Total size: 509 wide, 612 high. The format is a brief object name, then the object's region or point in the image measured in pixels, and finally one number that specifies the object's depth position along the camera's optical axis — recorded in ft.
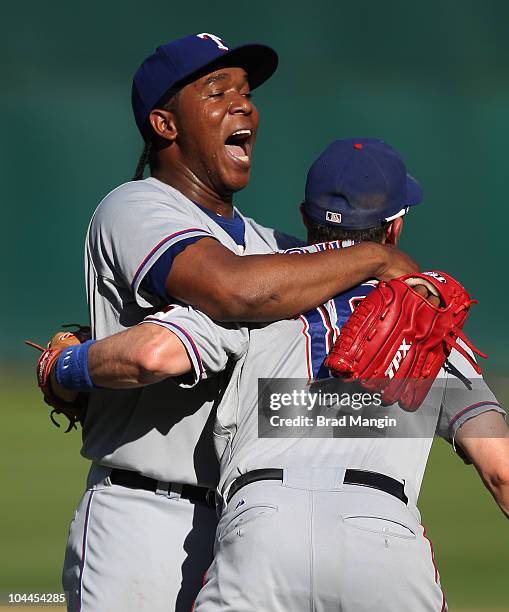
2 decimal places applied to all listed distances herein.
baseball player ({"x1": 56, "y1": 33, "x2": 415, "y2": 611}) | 58.05
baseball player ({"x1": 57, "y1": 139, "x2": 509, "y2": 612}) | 57.36
